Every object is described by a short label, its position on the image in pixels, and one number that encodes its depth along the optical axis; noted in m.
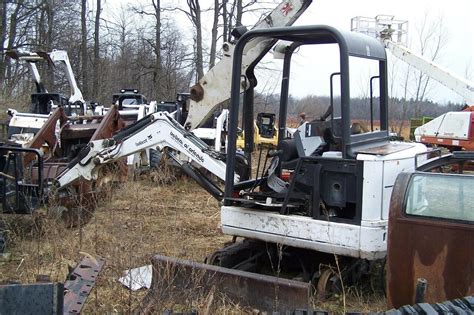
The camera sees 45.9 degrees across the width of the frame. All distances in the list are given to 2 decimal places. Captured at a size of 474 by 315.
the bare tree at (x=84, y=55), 35.14
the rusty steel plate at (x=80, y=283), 3.41
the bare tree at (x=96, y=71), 35.44
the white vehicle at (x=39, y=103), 12.27
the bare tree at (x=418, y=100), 29.15
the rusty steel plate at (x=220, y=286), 4.64
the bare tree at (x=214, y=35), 32.97
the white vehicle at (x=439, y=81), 14.30
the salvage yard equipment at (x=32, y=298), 2.68
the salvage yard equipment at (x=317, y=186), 4.81
